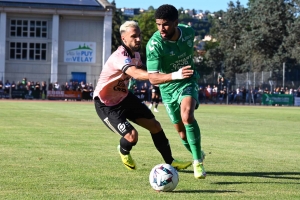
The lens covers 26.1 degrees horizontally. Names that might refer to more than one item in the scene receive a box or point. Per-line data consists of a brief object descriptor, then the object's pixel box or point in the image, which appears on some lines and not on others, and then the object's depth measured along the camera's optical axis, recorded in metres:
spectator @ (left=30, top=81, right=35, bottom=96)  54.59
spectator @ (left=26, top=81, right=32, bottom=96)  54.69
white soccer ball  7.49
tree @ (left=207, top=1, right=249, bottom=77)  91.69
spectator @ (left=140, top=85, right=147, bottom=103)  52.02
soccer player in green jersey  8.71
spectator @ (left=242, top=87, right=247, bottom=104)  57.56
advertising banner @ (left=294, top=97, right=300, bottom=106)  55.53
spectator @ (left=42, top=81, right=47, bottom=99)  54.94
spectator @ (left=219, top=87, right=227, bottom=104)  57.66
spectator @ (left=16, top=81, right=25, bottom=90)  54.75
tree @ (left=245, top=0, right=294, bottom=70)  81.06
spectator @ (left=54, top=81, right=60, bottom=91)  55.21
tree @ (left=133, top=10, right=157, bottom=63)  105.81
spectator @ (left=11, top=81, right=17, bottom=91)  54.52
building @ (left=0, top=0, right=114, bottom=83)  68.00
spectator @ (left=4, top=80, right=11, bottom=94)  54.44
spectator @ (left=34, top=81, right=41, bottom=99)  54.56
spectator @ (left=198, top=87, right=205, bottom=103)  56.94
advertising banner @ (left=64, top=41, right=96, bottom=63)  68.50
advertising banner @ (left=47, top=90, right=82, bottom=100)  54.59
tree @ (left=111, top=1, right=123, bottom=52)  103.75
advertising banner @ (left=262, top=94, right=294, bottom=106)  55.03
